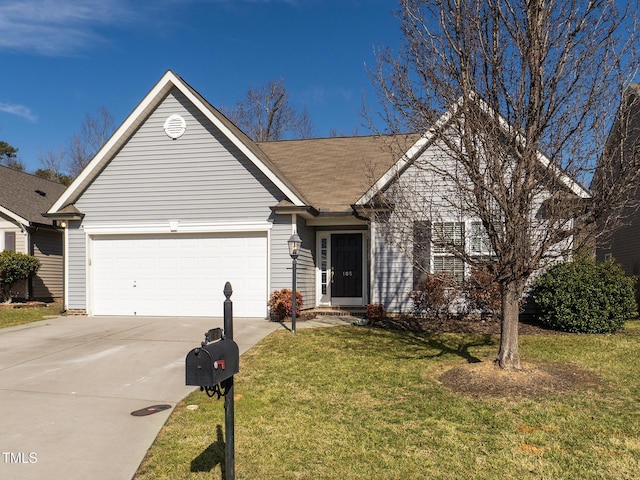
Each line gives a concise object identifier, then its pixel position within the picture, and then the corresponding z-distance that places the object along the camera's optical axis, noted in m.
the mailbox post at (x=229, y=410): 3.38
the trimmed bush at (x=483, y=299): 10.48
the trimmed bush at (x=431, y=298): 11.15
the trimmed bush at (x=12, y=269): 15.27
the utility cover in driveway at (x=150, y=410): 5.39
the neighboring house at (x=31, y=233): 16.84
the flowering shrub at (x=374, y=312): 11.48
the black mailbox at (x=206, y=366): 2.99
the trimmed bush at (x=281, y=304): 11.55
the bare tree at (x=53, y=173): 38.27
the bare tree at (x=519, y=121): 5.76
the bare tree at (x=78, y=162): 37.16
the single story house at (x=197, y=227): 12.12
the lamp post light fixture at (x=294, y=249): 10.20
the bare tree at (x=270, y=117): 34.56
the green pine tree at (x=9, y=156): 41.69
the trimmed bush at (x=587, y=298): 9.82
